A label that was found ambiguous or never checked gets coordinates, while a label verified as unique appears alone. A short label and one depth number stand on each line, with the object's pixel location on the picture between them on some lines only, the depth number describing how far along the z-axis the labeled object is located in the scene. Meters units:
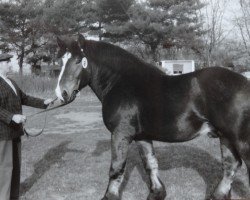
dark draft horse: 4.36
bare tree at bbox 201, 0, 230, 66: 32.12
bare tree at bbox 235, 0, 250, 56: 26.47
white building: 36.44
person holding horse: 4.72
